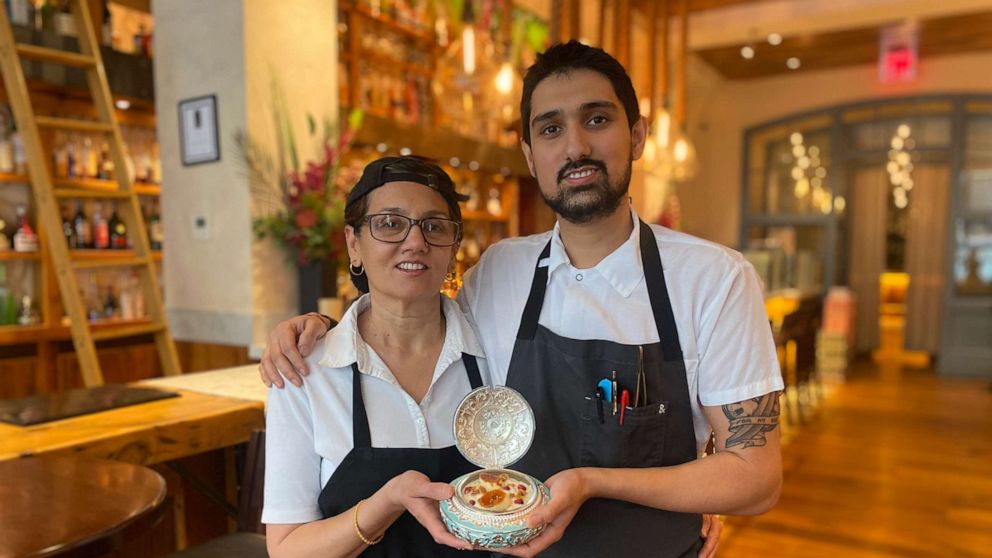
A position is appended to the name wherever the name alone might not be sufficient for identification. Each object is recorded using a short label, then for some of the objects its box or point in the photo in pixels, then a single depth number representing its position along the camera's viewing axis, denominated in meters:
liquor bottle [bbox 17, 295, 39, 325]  4.29
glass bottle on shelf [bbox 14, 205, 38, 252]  4.25
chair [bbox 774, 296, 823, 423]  5.98
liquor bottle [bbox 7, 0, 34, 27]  3.90
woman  1.26
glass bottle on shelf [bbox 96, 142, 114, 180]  4.68
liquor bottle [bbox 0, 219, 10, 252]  4.21
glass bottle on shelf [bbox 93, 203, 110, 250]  4.61
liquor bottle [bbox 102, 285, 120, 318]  4.70
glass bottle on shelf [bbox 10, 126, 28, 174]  4.25
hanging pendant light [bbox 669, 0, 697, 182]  5.44
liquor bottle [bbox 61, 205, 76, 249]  4.48
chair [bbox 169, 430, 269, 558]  1.86
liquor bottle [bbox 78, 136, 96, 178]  4.54
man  1.29
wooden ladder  3.21
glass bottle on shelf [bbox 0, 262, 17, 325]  4.23
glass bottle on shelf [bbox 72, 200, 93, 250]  4.52
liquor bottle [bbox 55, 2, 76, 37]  3.98
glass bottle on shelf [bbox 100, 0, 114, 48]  4.62
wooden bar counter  1.88
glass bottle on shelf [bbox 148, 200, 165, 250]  4.98
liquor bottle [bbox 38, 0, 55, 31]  4.06
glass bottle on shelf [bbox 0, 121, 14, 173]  4.17
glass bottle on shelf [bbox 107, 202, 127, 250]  4.73
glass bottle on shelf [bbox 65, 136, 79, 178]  4.45
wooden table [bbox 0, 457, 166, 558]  1.38
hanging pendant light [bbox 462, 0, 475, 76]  3.53
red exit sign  8.27
